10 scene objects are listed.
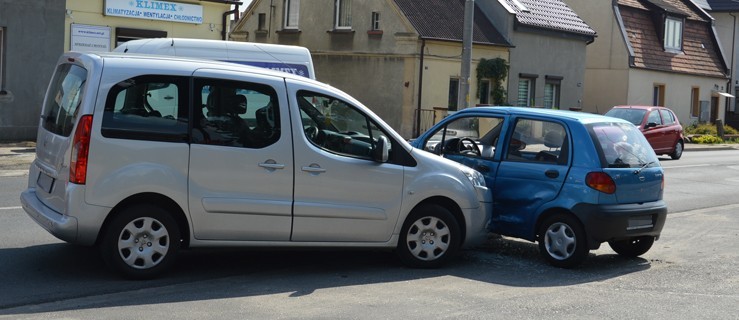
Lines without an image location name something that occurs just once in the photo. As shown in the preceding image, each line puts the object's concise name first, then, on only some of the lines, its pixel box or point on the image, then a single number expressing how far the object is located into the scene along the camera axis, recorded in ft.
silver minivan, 26.61
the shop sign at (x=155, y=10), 81.61
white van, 48.93
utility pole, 78.07
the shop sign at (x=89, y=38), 79.56
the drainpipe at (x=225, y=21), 89.71
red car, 92.99
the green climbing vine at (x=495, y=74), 115.34
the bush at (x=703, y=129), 144.05
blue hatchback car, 32.09
